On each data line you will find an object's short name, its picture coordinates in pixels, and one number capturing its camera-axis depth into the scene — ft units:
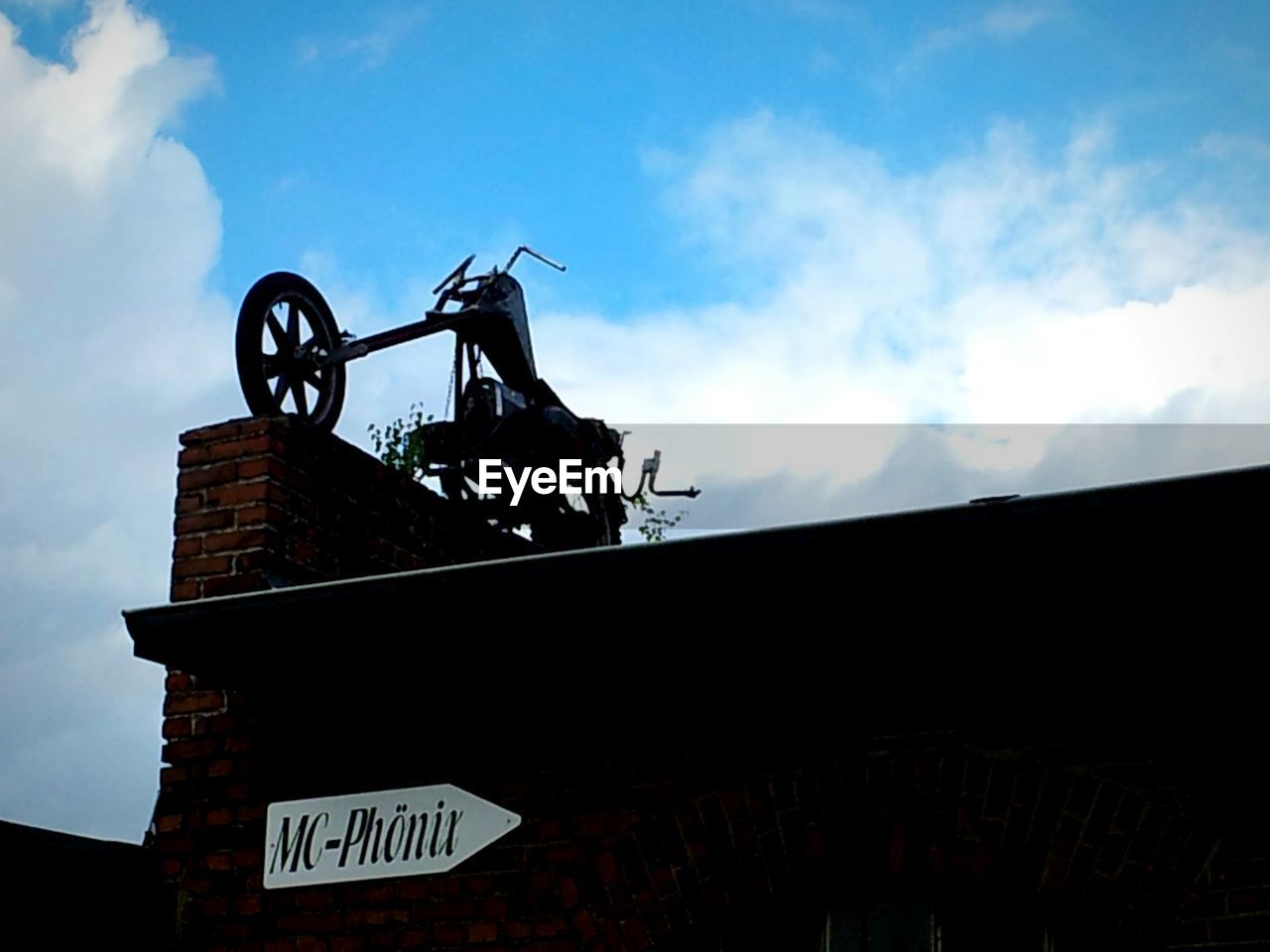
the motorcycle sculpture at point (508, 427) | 39.70
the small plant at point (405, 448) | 43.16
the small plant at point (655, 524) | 63.10
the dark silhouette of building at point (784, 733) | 16.30
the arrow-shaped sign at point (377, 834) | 19.29
